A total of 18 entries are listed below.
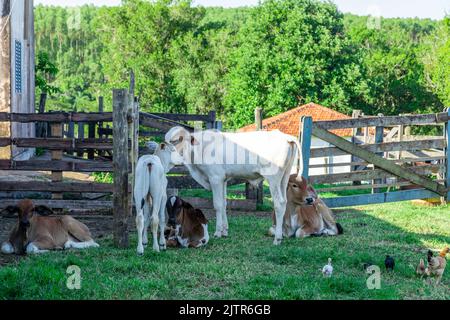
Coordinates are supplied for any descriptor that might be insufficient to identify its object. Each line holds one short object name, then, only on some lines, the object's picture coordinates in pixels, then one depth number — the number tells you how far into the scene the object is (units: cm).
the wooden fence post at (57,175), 1300
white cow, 1129
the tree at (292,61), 4303
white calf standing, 961
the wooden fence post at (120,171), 979
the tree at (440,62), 4253
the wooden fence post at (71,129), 1974
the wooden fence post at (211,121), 1512
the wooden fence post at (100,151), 2138
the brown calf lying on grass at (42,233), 945
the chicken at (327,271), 794
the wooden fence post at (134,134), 1060
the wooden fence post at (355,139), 2181
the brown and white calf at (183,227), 1016
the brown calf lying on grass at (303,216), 1134
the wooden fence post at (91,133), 1930
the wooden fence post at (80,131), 2216
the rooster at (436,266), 795
